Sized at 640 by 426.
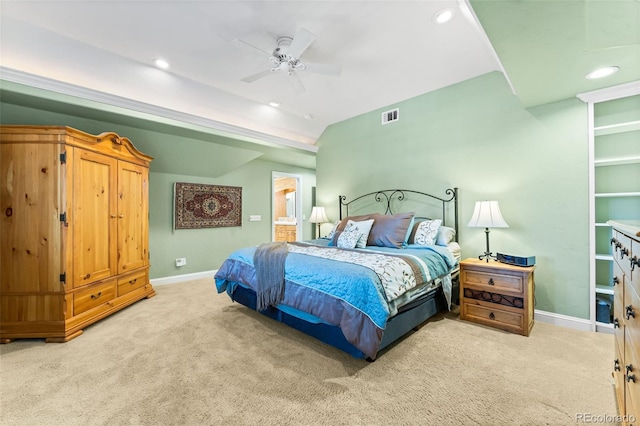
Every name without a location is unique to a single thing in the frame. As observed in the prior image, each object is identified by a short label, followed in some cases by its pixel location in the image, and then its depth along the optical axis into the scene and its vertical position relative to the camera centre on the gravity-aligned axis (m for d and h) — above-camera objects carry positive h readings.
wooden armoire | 2.31 -0.19
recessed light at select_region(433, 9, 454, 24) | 2.18 +1.72
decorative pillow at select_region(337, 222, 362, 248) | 3.21 -0.31
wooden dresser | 0.93 -0.47
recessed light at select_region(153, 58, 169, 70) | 2.90 +1.74
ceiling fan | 2.38 +1.51
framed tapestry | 4.51 +0.14
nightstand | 2.38 -0.82
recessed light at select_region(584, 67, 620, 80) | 2.06 +1.15
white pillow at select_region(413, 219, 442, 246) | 3.14 -0.25
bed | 1.88 -0.56
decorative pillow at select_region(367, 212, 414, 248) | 3.16 -0.23
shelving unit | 2.39 +0.35
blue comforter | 1.81 -0.62
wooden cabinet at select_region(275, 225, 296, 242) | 6.86 -0.54
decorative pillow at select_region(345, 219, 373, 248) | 3.26 -0.21
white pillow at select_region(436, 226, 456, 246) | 3.17 -0.30
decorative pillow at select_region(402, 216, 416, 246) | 3.18 -0.26
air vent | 4.04 +1.55
